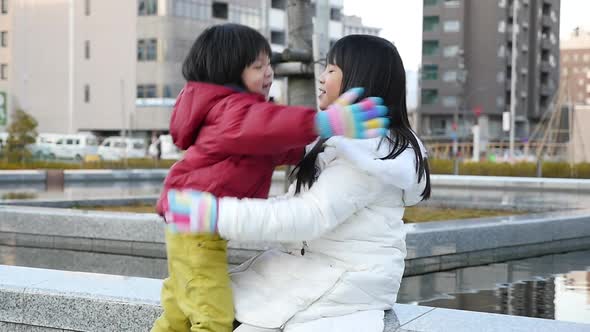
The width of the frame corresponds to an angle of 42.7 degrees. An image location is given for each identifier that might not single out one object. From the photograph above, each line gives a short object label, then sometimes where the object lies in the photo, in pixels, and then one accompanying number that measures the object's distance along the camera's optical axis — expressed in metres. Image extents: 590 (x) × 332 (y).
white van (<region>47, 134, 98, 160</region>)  41.19
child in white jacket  2.37
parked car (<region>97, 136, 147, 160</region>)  40.25
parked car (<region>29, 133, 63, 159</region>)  34.03
